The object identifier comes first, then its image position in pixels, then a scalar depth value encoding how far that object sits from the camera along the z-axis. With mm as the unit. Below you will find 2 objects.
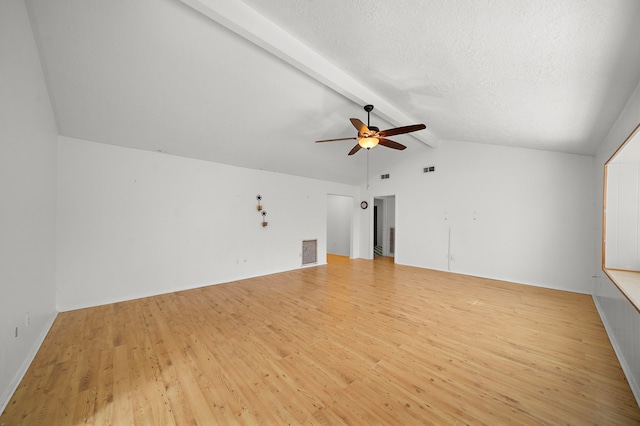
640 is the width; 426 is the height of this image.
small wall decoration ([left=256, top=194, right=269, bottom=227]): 5310
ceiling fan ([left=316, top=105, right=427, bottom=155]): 3033
